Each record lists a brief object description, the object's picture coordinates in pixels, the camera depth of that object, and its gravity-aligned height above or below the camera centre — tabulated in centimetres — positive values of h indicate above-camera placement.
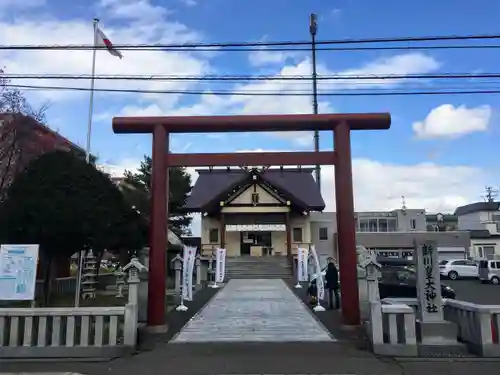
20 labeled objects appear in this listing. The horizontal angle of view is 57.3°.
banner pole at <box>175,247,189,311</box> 1512 -27
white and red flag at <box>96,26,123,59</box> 1465 +757
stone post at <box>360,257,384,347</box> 841 -108
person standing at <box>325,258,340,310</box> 1442 -62
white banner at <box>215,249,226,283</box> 2630 -7
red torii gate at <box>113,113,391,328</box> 1060 +249
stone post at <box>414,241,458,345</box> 838 -71
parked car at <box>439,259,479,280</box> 3497 -64
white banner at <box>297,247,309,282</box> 2486 +5
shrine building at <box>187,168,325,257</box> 3850 +407
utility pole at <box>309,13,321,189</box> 3212 +1327
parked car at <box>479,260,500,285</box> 3044 -58
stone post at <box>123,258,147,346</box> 863 -97
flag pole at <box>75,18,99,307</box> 1372 +526
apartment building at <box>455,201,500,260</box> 4678 +478
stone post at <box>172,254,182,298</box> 1750 -31
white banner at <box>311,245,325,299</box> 1528 -62
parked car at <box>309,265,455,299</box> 1823 -88
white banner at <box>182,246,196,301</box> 1550 -13
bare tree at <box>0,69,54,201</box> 1948 +559
